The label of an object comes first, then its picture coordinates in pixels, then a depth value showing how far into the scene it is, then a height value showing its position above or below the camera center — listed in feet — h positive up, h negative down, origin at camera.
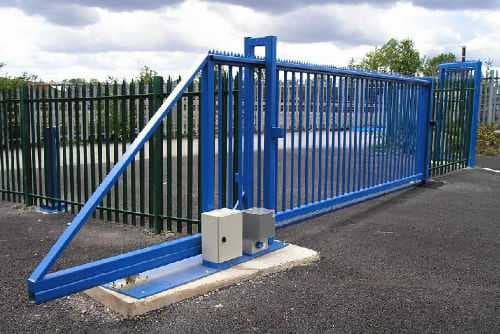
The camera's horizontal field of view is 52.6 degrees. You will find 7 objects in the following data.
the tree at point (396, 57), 80.84 +10.00
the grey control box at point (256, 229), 15.66 -3.45
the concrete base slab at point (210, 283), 12.08 -4.39
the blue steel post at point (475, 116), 39.22 +0.37
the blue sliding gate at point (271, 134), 12.07 -0.59
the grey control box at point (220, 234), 14.37 -3.35
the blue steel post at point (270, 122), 17.32 -0.13
